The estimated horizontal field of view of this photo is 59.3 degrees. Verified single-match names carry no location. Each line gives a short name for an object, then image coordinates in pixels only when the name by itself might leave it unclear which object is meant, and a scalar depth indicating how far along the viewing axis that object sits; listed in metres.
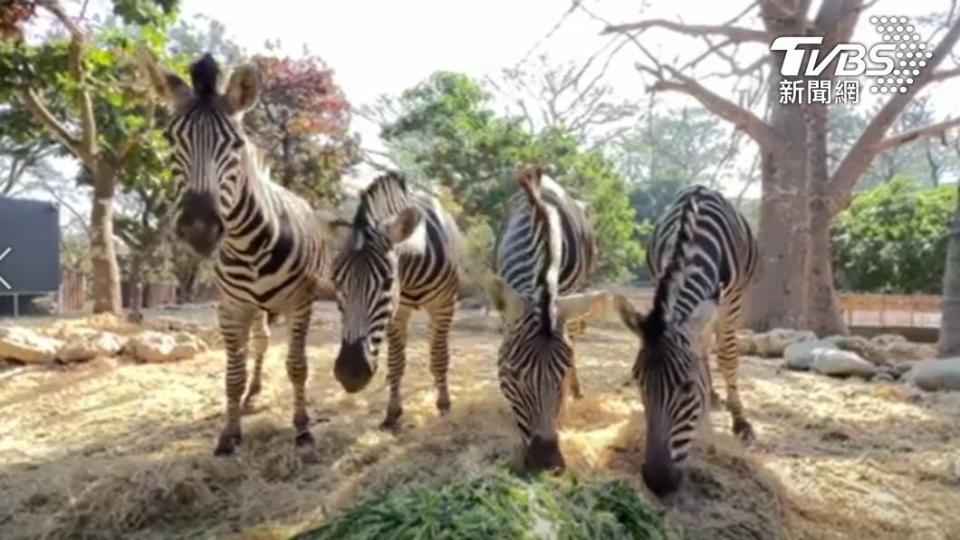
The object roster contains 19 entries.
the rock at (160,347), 7.62
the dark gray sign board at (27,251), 12.80
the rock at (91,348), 7.39
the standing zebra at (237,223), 3.76
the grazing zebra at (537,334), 3.41
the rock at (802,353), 8.44
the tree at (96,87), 8.56
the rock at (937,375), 7.03
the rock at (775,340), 9.66
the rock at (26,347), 7.27
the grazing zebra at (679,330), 3.39
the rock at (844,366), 7.95
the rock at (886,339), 10.20
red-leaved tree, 14.28
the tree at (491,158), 13.61
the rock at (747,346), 9.87
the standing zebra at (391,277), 4.08
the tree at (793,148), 10.78
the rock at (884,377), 7.75
